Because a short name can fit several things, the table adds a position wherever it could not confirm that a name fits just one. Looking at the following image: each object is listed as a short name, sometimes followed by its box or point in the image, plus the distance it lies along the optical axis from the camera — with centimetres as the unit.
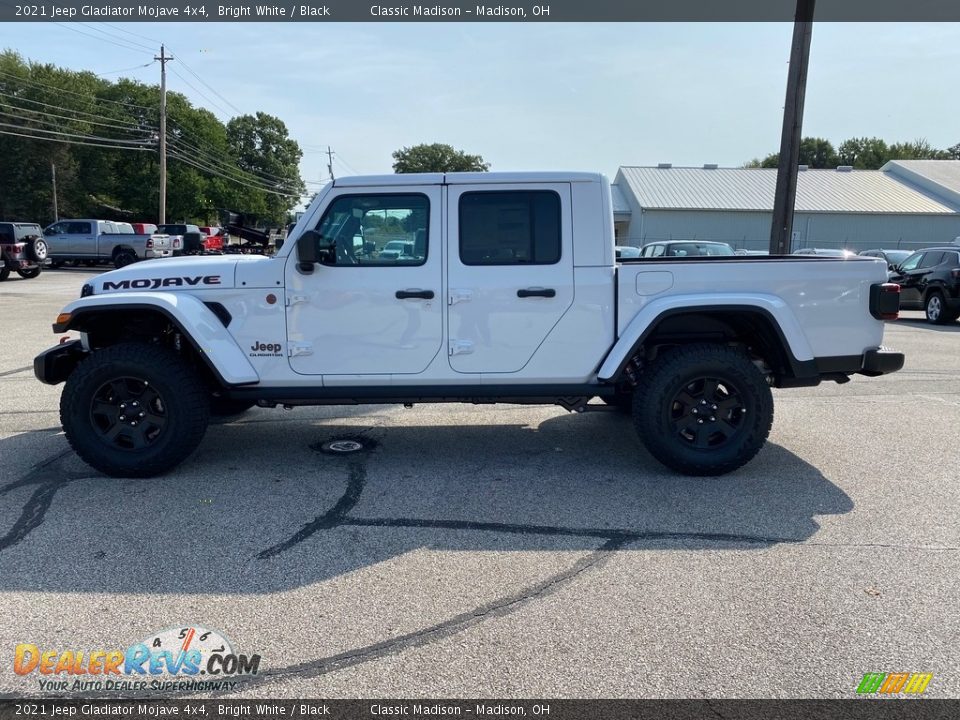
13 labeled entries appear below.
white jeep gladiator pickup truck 492
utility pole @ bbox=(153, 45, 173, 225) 4222
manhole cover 580
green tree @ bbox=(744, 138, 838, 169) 9094
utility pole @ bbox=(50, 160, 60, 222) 5503
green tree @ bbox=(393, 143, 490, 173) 8481
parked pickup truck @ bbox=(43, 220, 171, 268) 3025
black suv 1544
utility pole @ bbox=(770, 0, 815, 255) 1294
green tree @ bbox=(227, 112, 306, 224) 8969
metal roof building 4122
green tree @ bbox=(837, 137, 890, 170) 8562
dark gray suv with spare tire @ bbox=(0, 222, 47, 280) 2339
